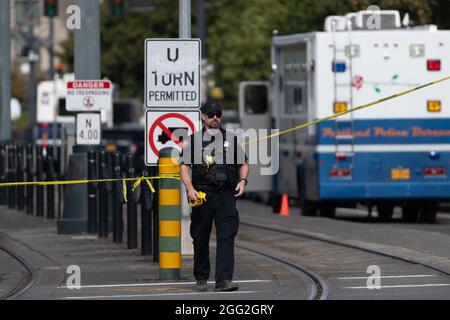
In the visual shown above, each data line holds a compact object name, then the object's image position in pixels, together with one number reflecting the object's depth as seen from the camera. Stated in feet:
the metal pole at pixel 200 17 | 170.14
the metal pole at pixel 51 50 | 193.66
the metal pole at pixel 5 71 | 113.70
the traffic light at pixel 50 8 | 129.18
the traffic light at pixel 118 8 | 124.26
